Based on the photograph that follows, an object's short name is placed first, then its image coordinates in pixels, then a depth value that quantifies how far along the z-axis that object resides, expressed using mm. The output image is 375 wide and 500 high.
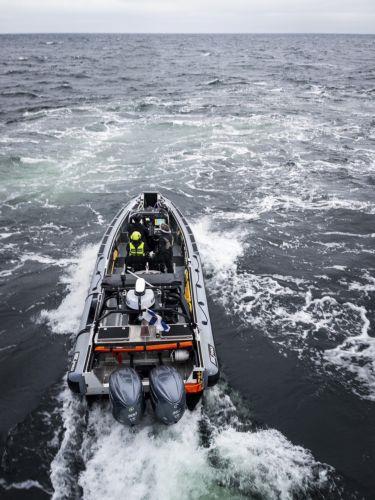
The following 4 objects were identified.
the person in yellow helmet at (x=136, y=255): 9617
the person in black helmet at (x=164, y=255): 9789
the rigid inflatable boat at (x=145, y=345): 6289
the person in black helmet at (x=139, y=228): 11383
